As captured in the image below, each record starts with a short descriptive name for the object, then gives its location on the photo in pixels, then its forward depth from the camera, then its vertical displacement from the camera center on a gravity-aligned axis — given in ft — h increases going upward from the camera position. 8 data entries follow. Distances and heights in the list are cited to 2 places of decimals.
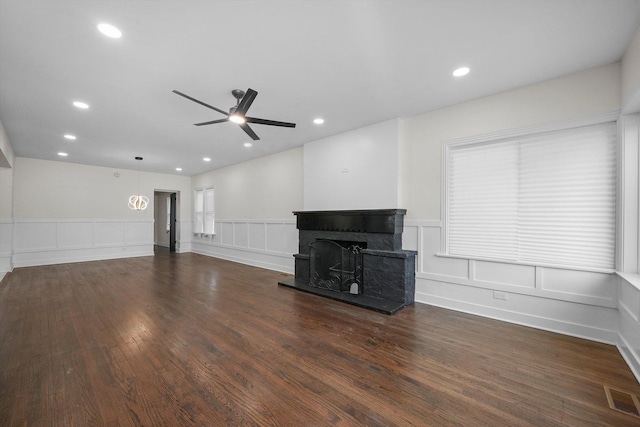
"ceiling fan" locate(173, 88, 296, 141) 9.29 +3.83
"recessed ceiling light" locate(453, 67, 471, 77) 9.12 +5.00
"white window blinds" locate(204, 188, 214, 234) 28.71 +0.33
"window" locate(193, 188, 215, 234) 28.76 +0.23
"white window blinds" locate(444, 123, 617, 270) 9.11 +0.66
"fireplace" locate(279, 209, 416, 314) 12.69 -2.39
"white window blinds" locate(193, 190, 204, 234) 30.32 +0.12
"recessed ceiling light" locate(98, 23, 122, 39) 6.92 +4.89
